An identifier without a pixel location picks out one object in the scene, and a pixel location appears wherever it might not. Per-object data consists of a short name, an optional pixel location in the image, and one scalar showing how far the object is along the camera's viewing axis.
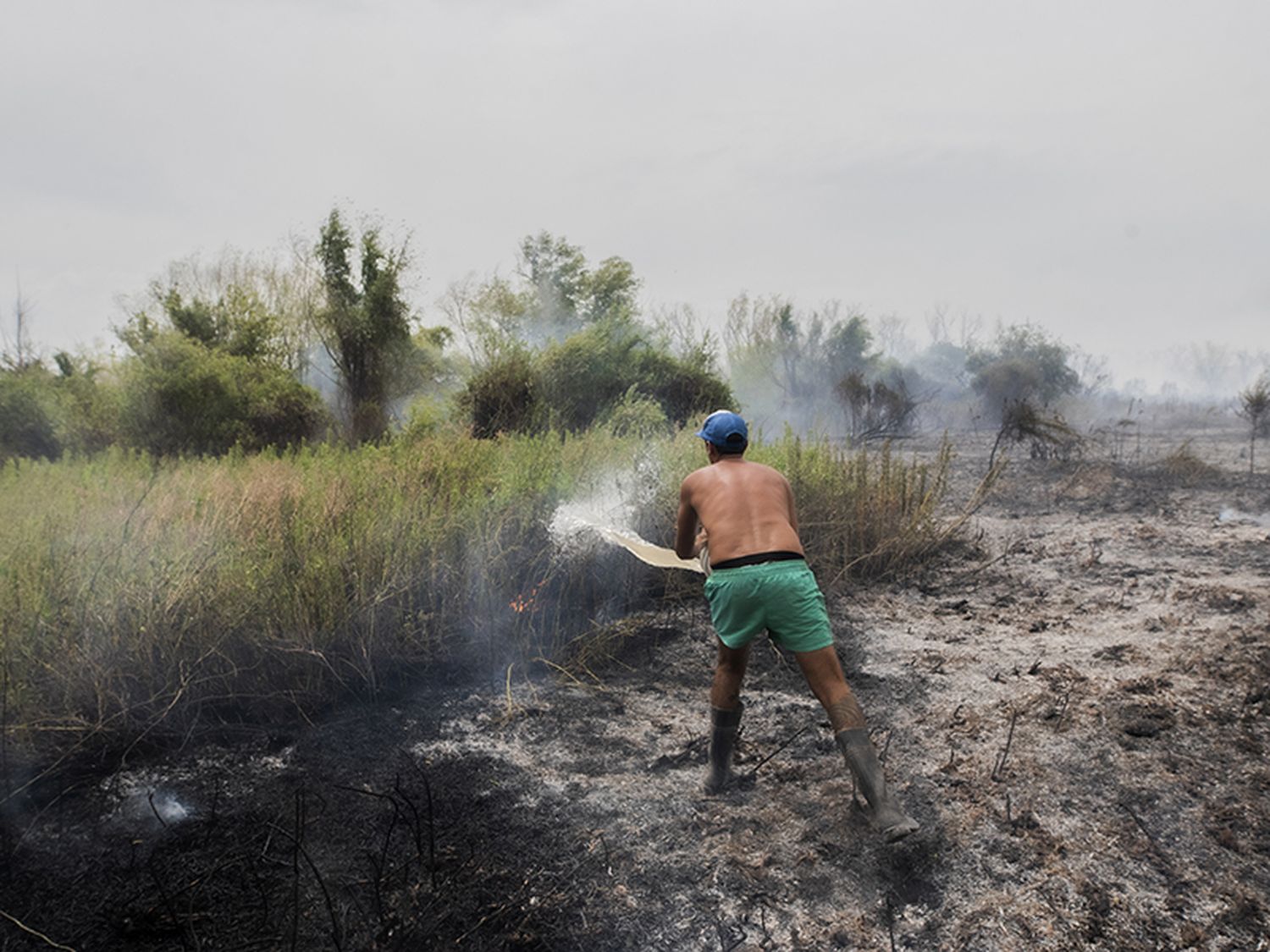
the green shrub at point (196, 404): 12.09
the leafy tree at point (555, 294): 26.92
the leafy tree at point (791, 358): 40.38
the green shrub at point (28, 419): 12.19
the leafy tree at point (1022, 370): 39.31
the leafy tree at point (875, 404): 23.31
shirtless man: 3.14
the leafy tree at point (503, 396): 11.60
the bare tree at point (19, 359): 13.45
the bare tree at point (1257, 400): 18.52
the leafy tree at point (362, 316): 13.32
